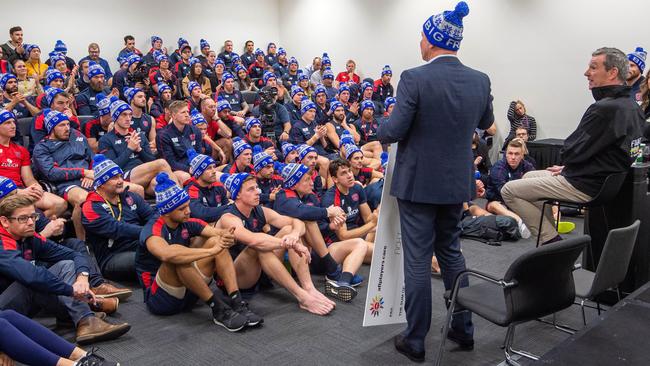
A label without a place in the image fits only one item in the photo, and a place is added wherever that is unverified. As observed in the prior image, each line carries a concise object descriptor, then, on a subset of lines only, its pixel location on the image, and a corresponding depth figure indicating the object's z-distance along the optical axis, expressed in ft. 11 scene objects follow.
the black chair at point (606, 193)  11.53
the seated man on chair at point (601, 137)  11.15
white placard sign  10.34
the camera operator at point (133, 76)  28.12
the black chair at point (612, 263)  9.15
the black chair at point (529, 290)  7.88
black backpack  18.93
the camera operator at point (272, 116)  25.03
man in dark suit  8.82
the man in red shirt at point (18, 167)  16.52
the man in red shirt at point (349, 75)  43.19
